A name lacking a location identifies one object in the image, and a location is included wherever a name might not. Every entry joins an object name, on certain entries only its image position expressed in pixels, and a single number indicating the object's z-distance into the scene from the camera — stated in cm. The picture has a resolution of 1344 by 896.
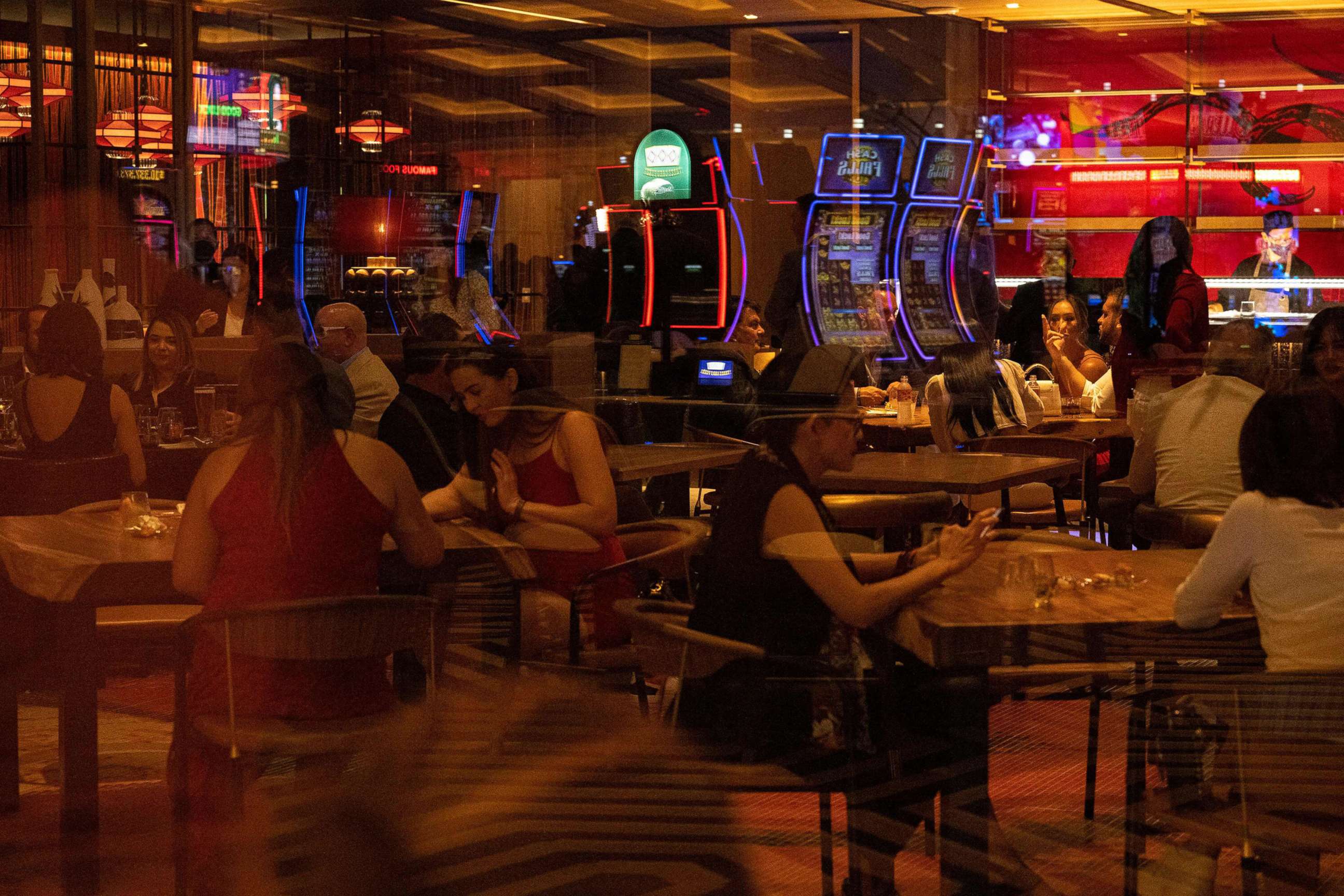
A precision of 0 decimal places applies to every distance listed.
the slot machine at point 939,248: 887
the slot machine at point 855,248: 869
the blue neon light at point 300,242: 1006
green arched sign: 831
